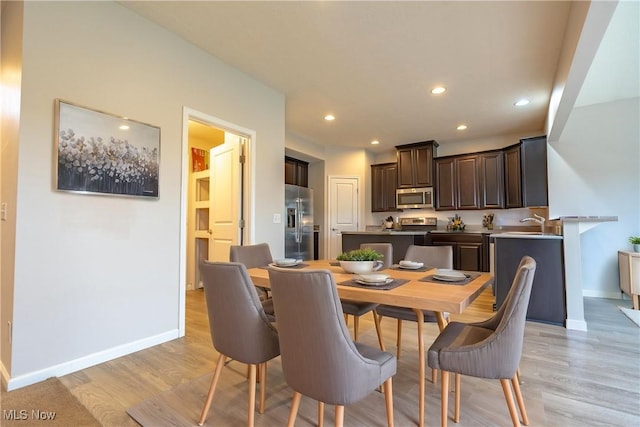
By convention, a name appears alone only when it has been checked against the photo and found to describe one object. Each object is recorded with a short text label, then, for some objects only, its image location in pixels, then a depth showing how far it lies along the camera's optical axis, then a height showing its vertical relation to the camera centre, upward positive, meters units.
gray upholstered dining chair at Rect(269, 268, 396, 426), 1.12 -0.46
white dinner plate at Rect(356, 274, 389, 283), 1.56 -0.29
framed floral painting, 2.02 +0.48
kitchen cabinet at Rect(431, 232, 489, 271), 5.14 -0.47
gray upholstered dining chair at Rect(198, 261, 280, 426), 1.40 -0.45
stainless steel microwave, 5.92 +0.45
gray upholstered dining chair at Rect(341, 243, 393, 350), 2.11 -0.58
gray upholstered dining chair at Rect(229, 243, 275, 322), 2.39 -0.28
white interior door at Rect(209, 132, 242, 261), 3.49 +0.28
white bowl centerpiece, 1.91 -0.25
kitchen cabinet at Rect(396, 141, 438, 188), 5.93 +1.11
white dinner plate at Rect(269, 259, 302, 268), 2.18 -0.30
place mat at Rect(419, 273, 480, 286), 1.64 -0.33
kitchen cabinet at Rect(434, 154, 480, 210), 5.62 +0.72
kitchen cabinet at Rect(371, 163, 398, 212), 6.41 +0.72
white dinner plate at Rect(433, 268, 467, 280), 1.70 -0.31
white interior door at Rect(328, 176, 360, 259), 6.40 +0.27
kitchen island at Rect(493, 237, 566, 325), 3.07 -0.54
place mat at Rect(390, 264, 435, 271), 2.13 -0.33
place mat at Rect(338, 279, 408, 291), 1.50 -0.32
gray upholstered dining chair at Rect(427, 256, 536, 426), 1.29 -0.57
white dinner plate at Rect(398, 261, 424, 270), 2.14 -0.31
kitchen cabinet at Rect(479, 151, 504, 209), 5.36 +0.72
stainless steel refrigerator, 5.22 -0.02
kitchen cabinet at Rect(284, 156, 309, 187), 6.14 +1.01
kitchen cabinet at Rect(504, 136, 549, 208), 4.58 +0.74
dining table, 1.30 -0.33
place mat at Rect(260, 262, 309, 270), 2.16 -0.32
